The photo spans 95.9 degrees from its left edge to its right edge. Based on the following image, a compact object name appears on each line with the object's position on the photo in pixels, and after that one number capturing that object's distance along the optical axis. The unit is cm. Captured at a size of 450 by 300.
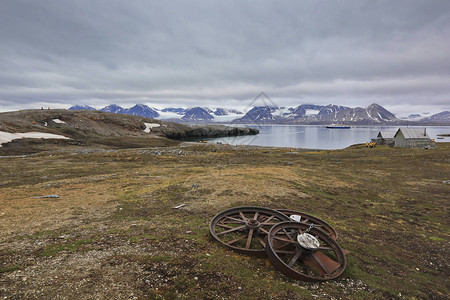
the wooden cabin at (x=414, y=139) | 6525
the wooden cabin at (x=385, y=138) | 7444
